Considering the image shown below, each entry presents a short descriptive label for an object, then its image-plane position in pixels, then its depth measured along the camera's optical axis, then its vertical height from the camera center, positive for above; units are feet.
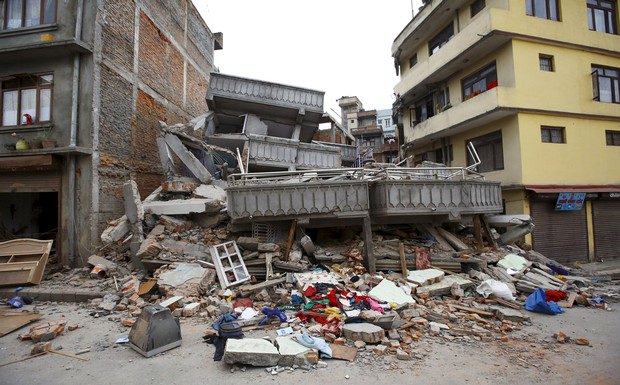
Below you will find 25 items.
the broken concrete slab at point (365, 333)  16.79 -6.54
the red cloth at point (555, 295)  24.95 -6.96
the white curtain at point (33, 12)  35.19 +23.24
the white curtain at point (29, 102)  35.14 +13.15
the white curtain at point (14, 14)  35.45 +23.26
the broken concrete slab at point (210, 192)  34.99 +2.65
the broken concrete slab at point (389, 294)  22.57 -6.06
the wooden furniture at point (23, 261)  28.27 -3.93
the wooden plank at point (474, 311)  21.38 -6.94
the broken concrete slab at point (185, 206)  32.23 +0.97
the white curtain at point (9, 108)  35.35 +12.53
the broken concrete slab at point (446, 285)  24.93 -6.11
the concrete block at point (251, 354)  14.48 -6.49
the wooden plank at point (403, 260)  27.77 -4.42
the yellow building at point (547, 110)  42.75 +14.24
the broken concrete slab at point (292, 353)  14.88 -6.73
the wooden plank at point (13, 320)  19.71 -6.77
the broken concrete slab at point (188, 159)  38.91 +7.03
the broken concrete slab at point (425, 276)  25.72 -5.50
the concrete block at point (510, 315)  20.30 -6.92
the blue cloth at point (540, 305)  22.07 -6.85
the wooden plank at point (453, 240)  31.68 -3.04
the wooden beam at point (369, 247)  28.14 -3.18
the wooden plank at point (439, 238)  31.53 -2.82
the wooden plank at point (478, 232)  33.04 -2.31
